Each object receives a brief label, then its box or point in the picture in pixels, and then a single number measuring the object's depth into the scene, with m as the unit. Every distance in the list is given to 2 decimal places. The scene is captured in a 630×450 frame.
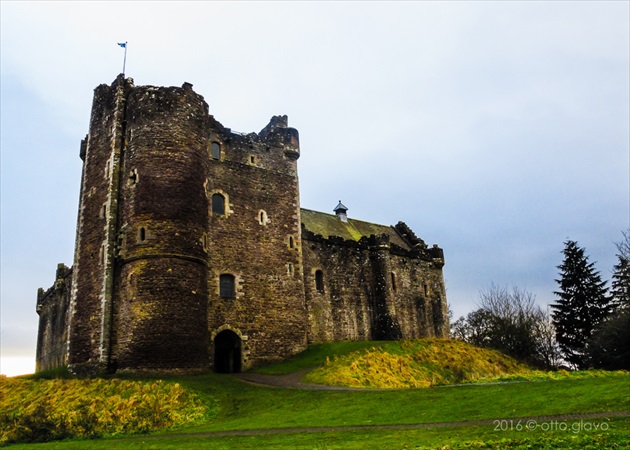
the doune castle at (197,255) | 26.05
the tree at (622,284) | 40.41
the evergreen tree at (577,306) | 42.69
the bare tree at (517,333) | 48.78
